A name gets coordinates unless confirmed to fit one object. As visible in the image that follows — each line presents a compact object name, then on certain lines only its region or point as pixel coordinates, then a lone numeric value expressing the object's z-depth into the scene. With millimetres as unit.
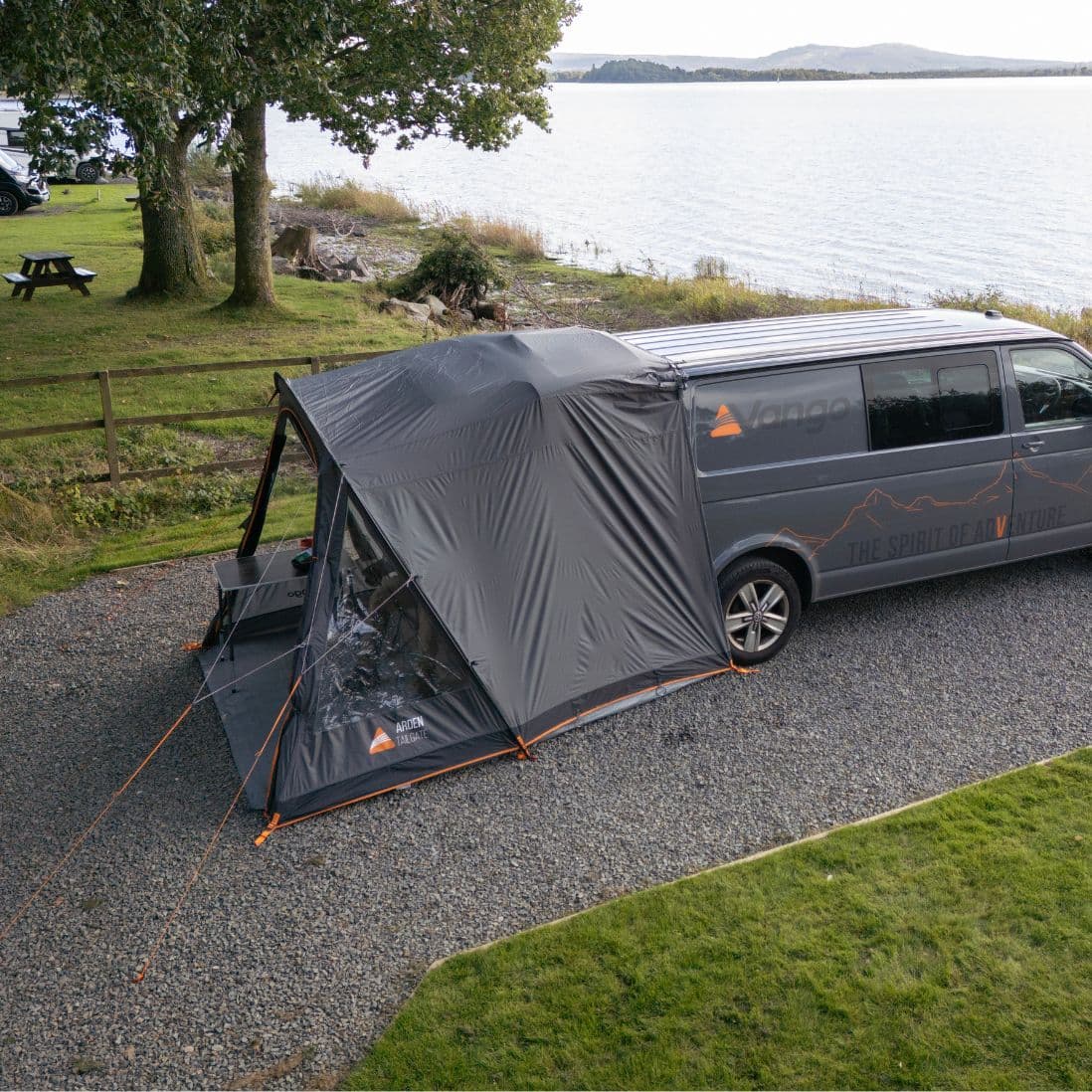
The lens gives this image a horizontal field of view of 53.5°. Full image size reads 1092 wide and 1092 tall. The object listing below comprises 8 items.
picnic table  19369
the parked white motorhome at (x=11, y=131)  31812
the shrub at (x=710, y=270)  30364
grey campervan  7527
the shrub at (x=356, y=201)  42094
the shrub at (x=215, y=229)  26078
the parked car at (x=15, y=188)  29391
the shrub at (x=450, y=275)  24078
